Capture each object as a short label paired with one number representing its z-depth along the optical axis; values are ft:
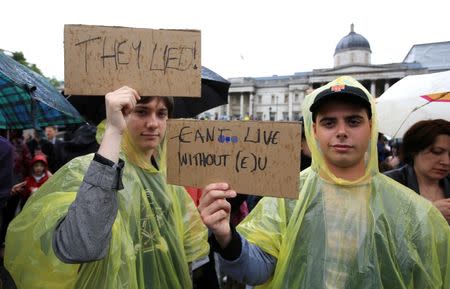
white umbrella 9.51
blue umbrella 5.93
